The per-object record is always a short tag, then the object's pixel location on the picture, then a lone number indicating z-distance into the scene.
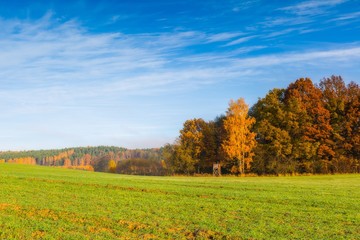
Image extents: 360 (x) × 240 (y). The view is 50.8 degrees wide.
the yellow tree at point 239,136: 59.88
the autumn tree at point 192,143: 69.56
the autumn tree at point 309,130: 59.25
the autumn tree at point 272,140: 59.12
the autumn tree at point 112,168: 129.00
